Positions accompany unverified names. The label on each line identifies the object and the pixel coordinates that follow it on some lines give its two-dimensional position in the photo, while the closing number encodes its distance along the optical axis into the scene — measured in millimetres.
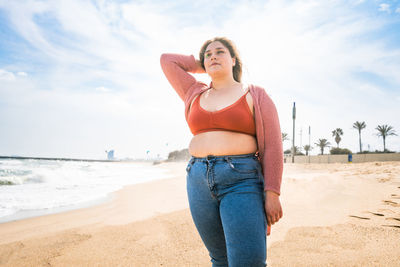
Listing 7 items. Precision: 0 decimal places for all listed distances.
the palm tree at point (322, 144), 58031
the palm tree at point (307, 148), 62969
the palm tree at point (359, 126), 52484
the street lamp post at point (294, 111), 39669
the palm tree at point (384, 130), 46712
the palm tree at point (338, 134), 55125
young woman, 1353
